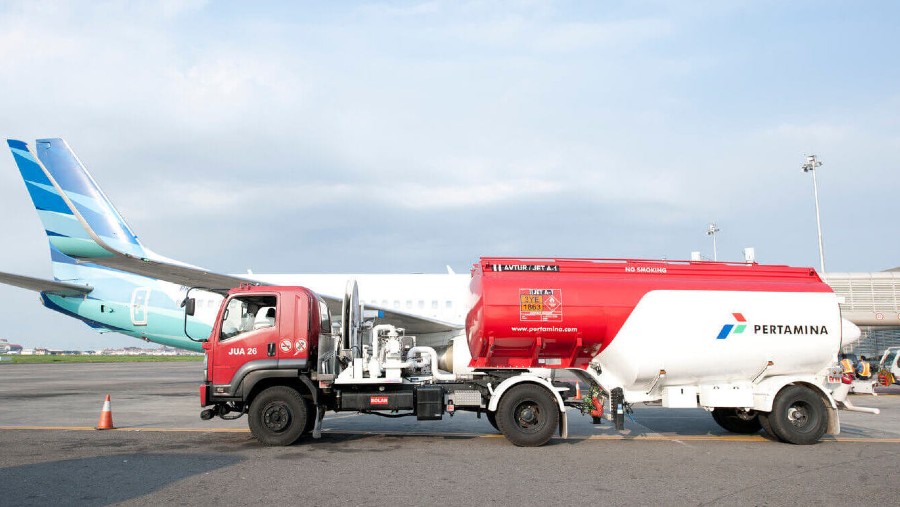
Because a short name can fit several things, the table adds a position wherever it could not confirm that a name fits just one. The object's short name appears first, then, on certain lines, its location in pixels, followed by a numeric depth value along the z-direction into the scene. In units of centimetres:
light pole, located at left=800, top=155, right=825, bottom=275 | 3778
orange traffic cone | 1139
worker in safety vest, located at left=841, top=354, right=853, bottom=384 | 1020
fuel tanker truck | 979
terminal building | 2936
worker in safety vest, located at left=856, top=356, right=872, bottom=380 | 1628
